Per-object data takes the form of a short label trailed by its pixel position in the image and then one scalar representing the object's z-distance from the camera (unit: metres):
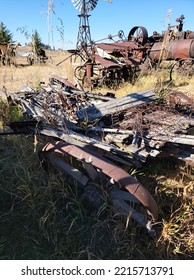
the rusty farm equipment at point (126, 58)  6.13
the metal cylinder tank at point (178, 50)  6.85
